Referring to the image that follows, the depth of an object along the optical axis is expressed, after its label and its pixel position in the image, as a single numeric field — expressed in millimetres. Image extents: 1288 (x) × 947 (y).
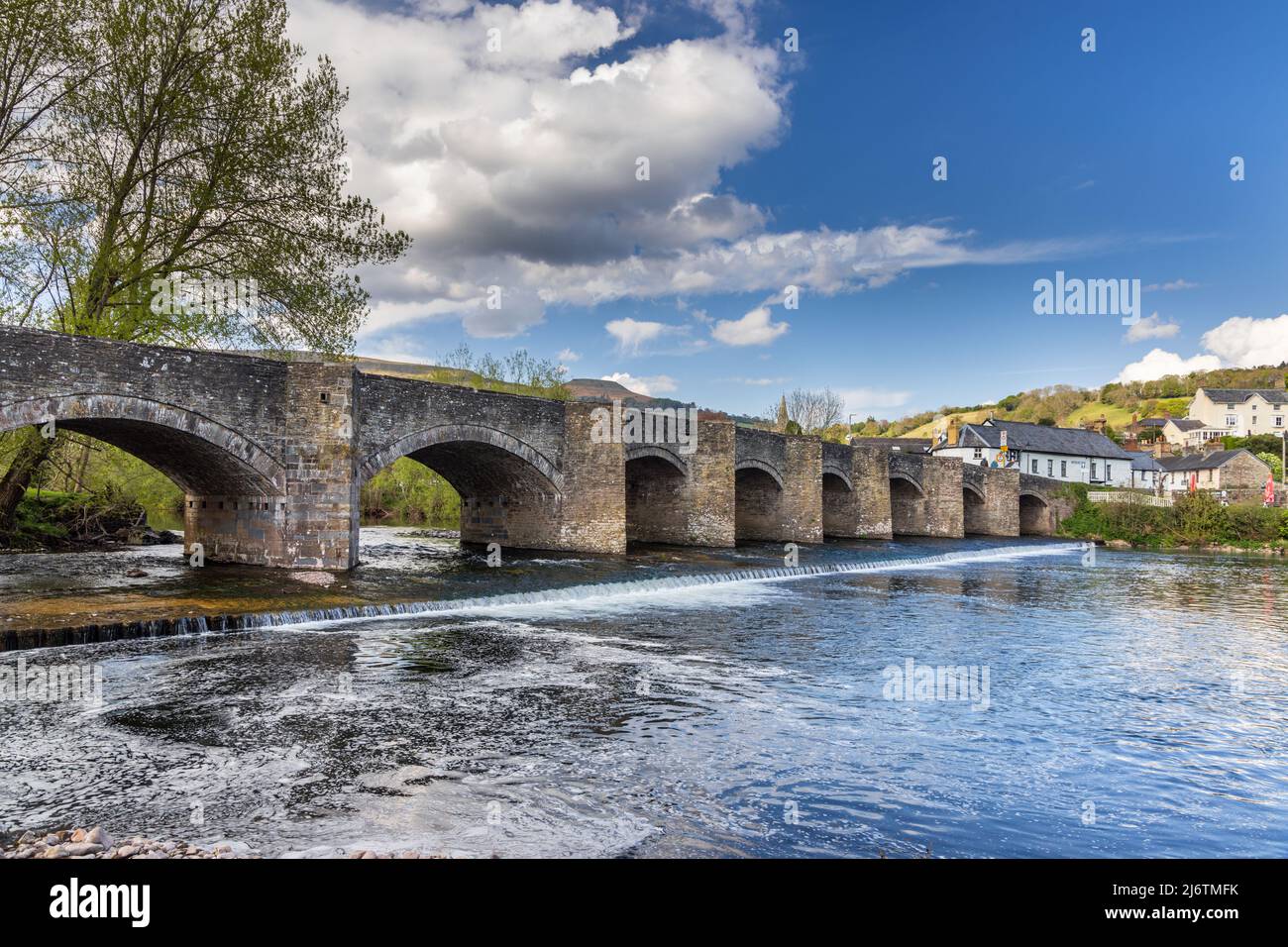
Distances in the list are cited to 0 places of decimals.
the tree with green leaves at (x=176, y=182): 17703
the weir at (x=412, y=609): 11293
